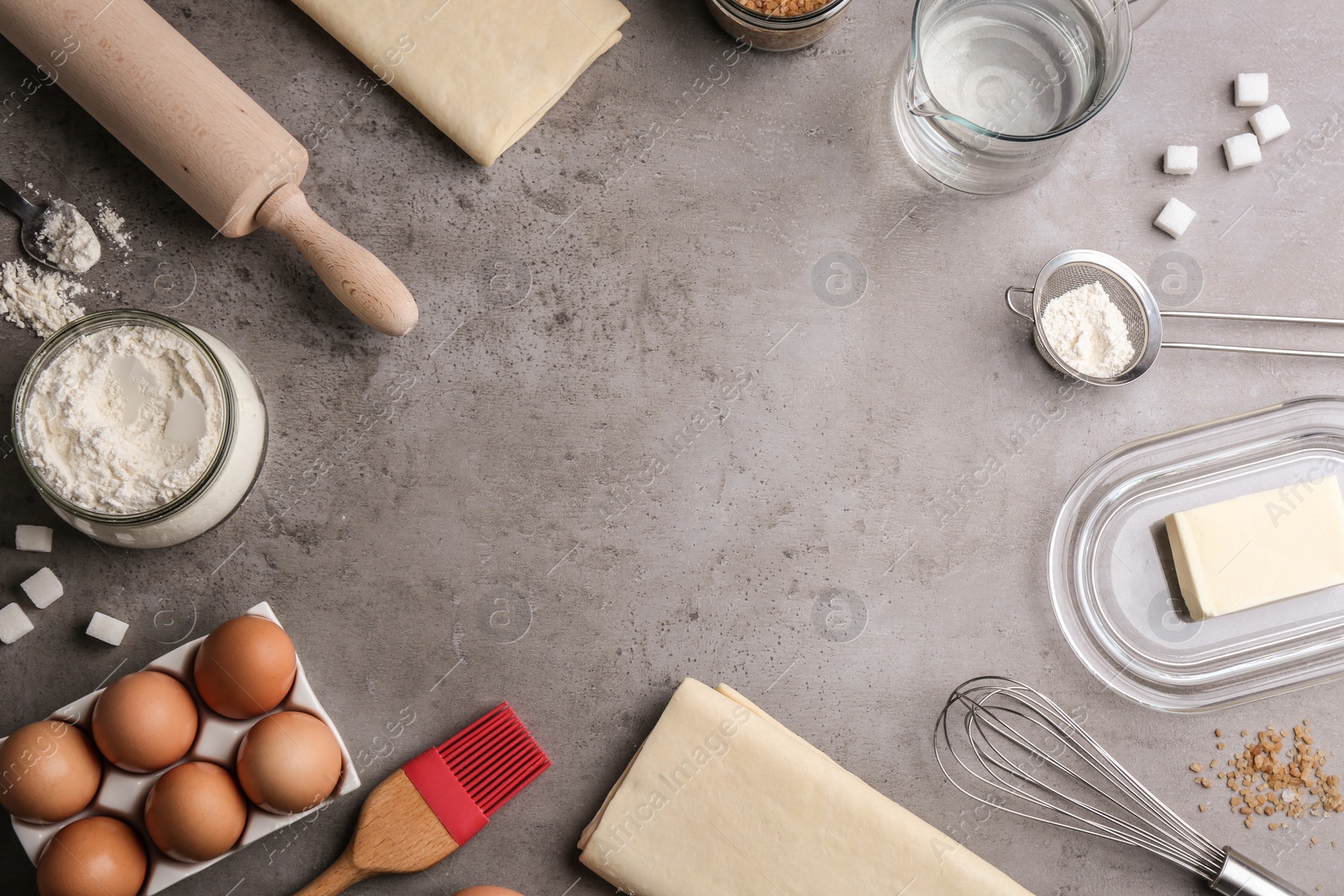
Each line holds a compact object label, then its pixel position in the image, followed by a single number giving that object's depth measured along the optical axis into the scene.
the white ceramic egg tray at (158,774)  0.85
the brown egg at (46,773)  0.80
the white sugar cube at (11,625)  0.97
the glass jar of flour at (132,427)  0.86
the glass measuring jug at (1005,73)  1.03
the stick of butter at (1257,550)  1.03
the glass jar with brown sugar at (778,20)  0.99
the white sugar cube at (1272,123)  1.09
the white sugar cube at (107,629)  0.96
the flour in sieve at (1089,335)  1.05
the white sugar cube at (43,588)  0.97
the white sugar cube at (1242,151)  1.09
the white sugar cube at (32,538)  0.97
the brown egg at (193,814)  0.81
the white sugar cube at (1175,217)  1.08
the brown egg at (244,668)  0.84
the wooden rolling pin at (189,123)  0.91
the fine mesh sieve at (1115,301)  1.04
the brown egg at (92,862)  0.79
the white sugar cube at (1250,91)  1.09
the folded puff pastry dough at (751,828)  0.95
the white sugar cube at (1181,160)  1.08
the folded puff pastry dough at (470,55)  1.01
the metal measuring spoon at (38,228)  0.99
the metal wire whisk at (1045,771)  1.01
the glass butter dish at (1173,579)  1.05
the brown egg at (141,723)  0.82
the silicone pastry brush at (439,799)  0.92
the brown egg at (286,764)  0.83
